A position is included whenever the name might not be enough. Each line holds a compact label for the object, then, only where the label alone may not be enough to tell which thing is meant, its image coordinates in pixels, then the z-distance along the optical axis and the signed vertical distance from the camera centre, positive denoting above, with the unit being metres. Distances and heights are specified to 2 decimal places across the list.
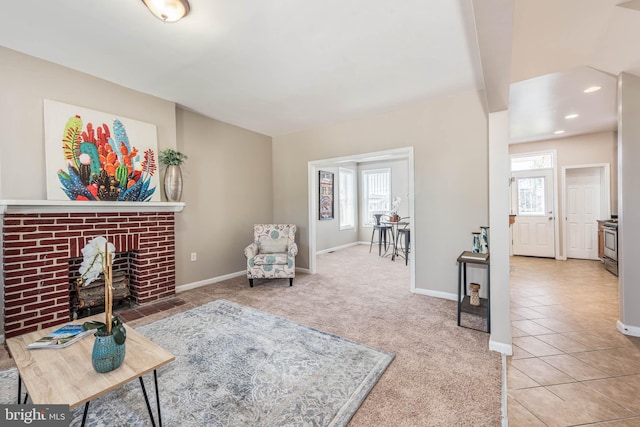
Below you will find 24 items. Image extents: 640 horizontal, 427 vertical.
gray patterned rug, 1.48 -1.14
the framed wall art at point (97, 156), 2.53 +0.62
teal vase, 1.22 -0.65
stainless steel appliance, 4.27 -0.67
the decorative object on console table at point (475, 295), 2.70 -0.90
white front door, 5.66 -0.13
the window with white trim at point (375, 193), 7.71 +0.51
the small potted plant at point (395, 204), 7.09 +0.15
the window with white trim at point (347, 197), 7.57 +0.39
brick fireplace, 2.29 -0.33
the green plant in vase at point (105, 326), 1.22 -0.56
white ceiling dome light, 1.71 +1.37
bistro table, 5.71 -0.47
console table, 2.45 -0.99
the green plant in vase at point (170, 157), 3.28 +0.70
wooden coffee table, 1.08 -0.73
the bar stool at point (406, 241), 5.27 -0.65
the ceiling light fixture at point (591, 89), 3.25 +1.47
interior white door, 5.32 -0.09
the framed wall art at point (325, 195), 6.64 +0.41
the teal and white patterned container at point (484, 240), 2.84 -0.35
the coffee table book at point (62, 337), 1.42 -0.70
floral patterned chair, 3.85 -0.69
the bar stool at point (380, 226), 6.17 -0.39
